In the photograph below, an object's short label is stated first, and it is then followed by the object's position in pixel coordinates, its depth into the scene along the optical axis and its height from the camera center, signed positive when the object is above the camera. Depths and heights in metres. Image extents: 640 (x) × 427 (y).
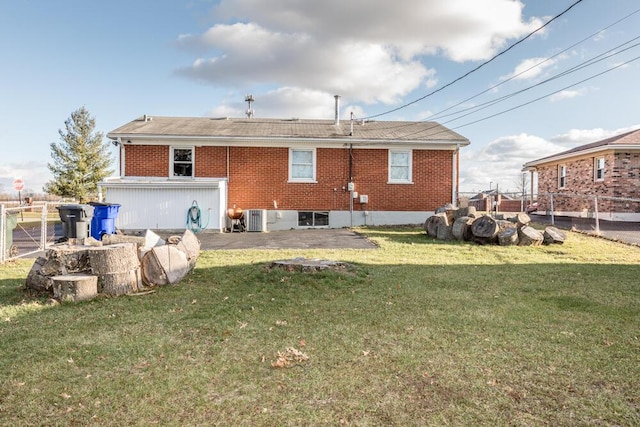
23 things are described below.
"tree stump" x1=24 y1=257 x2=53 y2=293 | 5.38 -1.11
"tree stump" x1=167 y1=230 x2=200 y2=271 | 6.79 -0.78
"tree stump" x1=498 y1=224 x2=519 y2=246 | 10.59 -0.87
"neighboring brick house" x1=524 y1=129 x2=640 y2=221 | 17.53 +1.60
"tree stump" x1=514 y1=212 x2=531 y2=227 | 11.09 -0.42
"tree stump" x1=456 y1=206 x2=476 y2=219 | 11.91 -0.21
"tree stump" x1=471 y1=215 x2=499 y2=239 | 10.66 -0.63
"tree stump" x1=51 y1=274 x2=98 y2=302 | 5.07 -1.17
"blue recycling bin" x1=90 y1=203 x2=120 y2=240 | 11.65 -0.54
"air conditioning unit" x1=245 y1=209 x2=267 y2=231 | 14.63 -0.66
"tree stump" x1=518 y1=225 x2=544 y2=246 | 10.52 -0.86
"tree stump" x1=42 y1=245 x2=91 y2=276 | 5.40 -0.85
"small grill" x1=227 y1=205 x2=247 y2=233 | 14.71 -0.63
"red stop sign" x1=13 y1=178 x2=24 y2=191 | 23.91 +1.00
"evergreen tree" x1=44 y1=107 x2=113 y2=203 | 31.42 +3.45
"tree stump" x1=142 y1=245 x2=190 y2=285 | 5.95 -1.02
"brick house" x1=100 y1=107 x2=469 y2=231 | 15.20 +1.44
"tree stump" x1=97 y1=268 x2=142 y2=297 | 5.34 -1.16
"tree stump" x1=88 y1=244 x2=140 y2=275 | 5.29 -0.81
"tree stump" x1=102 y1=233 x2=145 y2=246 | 6.37 -0.64
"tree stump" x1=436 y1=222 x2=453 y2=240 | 11.62 -0.82
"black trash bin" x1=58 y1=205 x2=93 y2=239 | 10.04 -0.47
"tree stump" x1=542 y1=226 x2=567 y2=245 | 10.55 -0.83
